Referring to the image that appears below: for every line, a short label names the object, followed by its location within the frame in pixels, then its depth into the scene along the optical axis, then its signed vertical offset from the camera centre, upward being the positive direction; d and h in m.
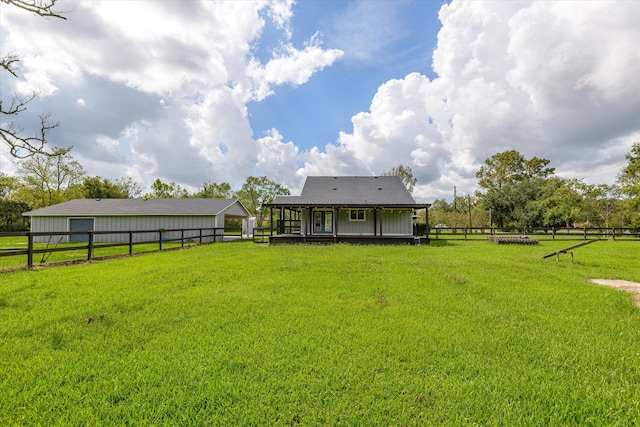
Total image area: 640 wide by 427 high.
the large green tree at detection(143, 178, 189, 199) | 45.19 +5.19
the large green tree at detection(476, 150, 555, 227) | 33.75 +4.77
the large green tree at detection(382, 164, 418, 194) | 42.50 +7.53
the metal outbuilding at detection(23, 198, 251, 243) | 21.33 +0.11
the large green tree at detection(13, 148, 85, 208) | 31.36 +4.69
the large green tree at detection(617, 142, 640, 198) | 21.47 +4.03
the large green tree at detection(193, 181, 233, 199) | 47.56 +5.33
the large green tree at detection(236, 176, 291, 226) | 46.16 +4.84
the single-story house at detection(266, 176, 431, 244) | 16.99 +0.60
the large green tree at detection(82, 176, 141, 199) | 33.59 +4.06
